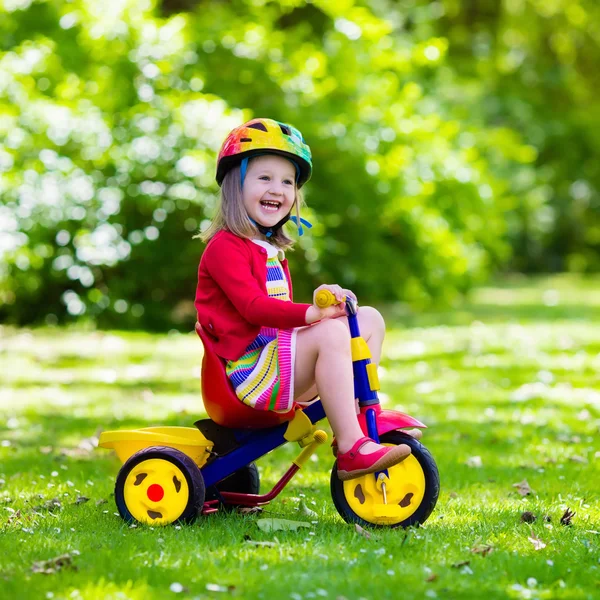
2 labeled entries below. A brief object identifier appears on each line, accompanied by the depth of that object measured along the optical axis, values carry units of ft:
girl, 12.95
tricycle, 13.20
